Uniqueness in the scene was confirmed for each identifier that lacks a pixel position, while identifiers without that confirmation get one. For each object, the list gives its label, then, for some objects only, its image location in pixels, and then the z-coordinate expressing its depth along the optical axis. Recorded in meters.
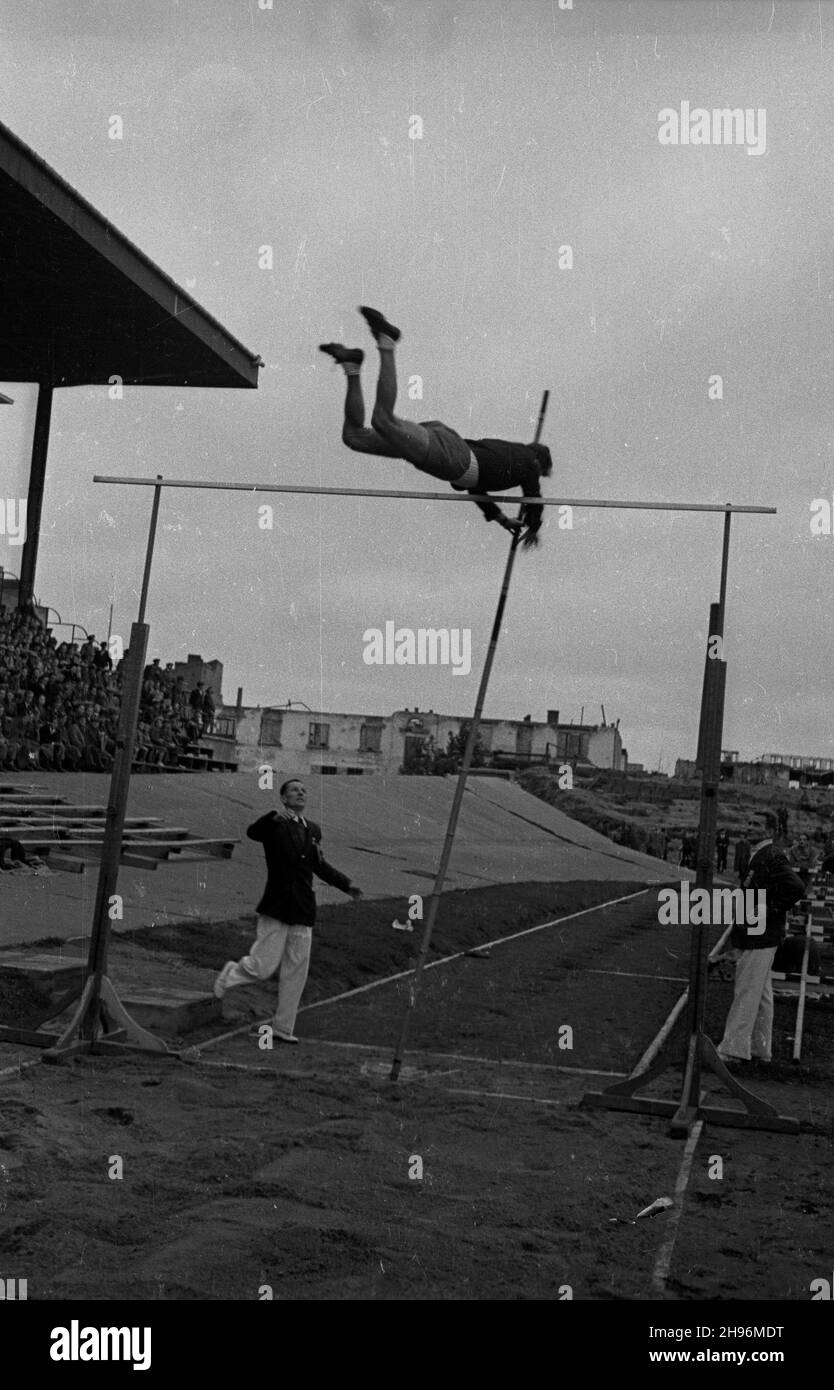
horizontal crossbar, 7.93
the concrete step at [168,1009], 9.38
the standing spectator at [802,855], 23.41
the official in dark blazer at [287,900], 9.02
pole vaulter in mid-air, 7.04
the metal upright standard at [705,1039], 7.85
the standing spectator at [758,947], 9.56
